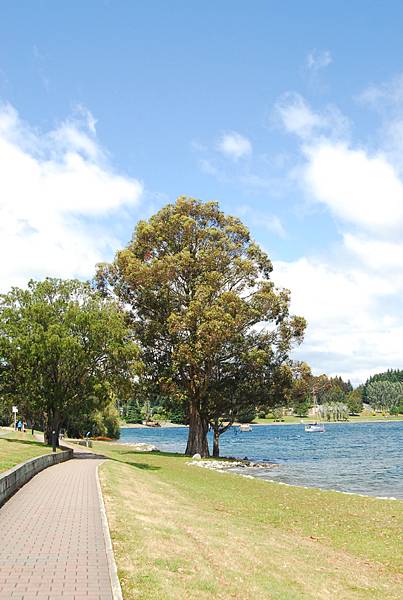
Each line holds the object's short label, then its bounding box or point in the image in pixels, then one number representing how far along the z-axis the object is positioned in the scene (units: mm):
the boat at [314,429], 138000
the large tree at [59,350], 38625
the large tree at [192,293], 42656
